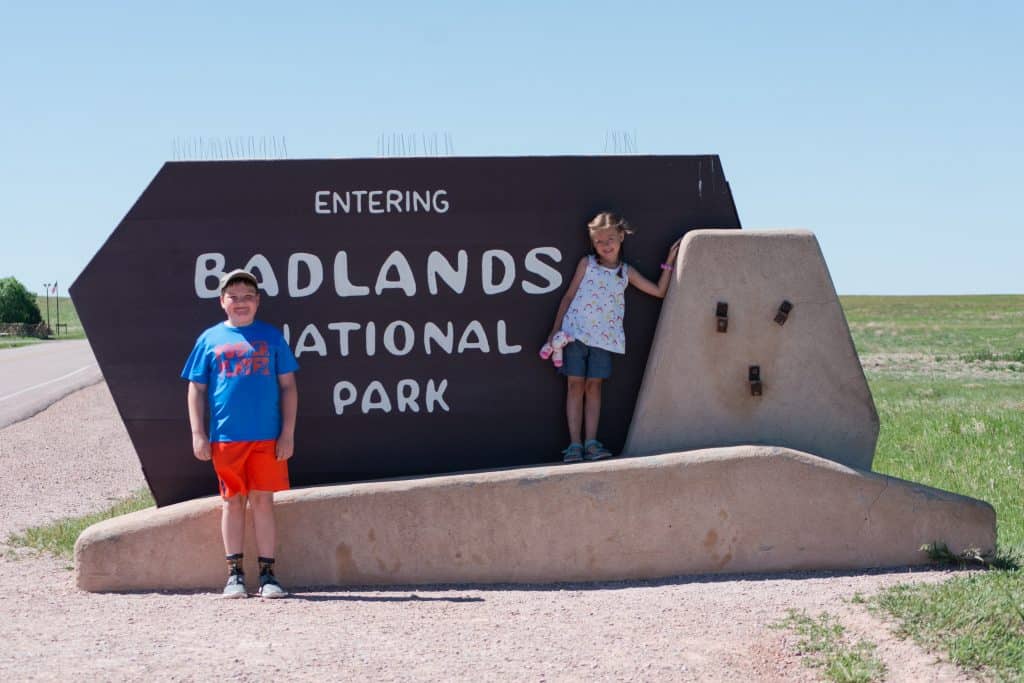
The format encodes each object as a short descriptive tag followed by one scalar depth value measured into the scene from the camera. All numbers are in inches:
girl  287.9
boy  255.9
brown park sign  289.7
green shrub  2842.0
